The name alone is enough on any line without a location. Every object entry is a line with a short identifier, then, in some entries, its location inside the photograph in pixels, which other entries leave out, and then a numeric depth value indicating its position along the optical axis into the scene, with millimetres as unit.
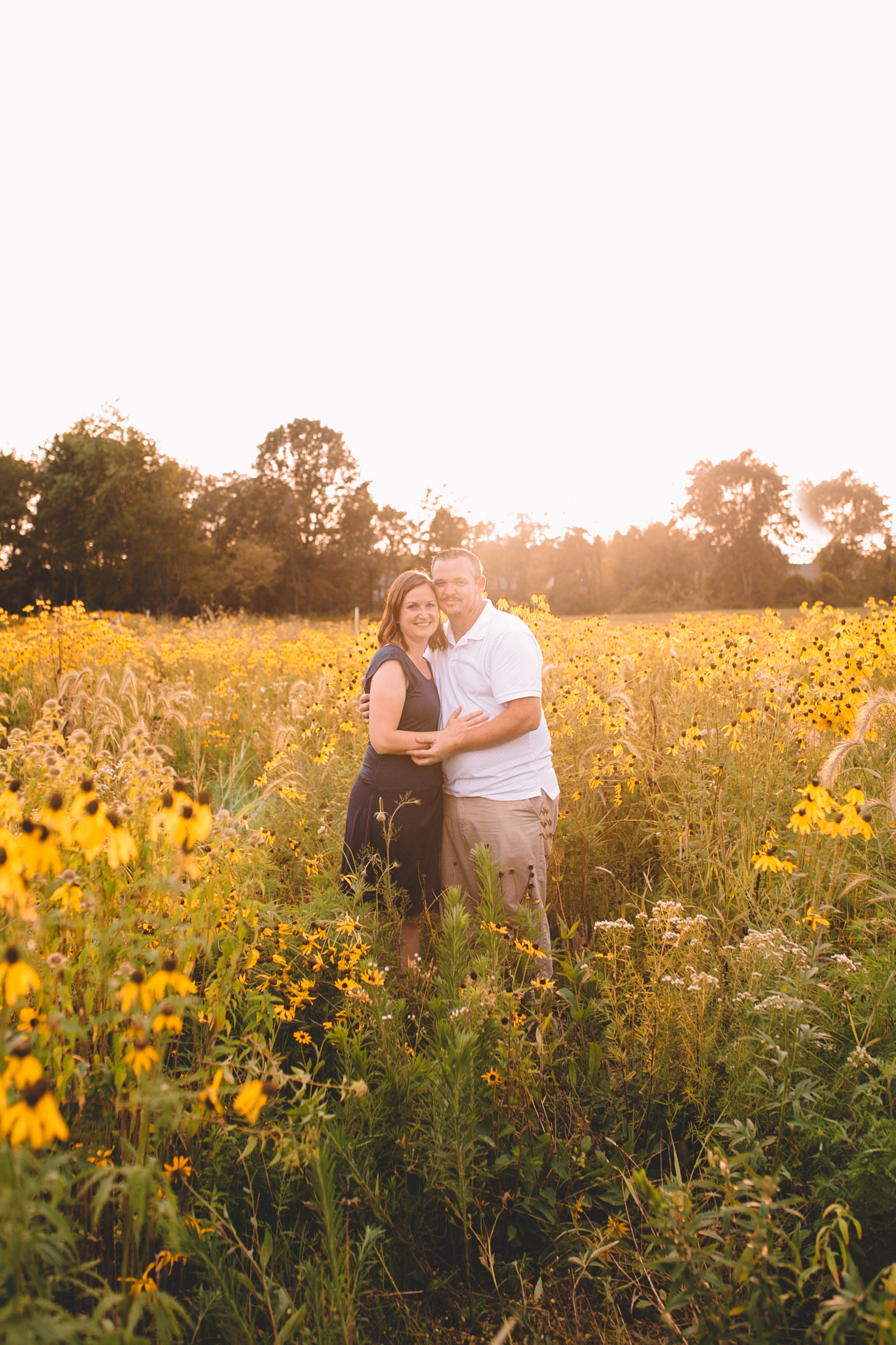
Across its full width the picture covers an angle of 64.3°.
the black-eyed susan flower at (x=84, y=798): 1418
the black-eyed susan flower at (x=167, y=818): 1335
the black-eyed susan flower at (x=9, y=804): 1498
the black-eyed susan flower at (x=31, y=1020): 1322
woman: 3172
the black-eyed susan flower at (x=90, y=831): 1346
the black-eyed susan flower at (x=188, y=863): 1290
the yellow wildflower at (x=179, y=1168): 1596
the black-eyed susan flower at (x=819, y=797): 2203
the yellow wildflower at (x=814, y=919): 2115
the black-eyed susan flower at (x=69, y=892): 1376
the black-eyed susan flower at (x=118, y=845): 1390
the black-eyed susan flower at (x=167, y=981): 1219
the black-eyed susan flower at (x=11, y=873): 1163
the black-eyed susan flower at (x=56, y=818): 1322
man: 3209
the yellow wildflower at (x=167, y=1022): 1183
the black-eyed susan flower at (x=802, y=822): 2217
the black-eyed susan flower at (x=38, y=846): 1289
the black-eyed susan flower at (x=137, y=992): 1183
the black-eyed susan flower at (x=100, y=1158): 1466
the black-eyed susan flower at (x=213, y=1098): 1170
